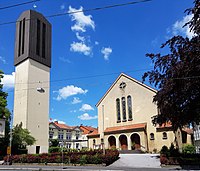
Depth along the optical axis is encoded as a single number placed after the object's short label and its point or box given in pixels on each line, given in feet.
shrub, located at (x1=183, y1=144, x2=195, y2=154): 93.29
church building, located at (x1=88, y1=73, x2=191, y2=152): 101.64
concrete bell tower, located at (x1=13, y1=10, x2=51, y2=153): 119.12
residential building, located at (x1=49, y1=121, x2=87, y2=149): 186.93
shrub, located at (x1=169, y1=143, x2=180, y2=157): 62.37
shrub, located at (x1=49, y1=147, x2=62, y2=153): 124.99
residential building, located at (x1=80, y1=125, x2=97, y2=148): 207.00
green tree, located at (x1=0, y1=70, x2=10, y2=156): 94.15
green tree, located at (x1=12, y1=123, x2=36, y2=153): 99.11
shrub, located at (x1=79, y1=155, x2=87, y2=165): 63.72
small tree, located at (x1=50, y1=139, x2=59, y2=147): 154.21
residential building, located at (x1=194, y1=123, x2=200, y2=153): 98.97
